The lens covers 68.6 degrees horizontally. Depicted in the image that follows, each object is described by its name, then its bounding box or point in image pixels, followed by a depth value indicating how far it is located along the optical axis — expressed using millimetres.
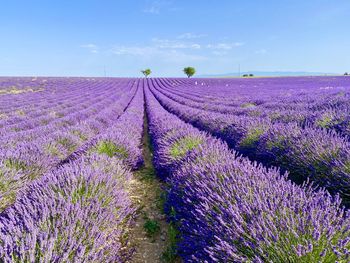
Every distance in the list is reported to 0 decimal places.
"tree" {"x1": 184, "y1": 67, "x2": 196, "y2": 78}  60406
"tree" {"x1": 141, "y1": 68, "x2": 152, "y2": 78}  71188
